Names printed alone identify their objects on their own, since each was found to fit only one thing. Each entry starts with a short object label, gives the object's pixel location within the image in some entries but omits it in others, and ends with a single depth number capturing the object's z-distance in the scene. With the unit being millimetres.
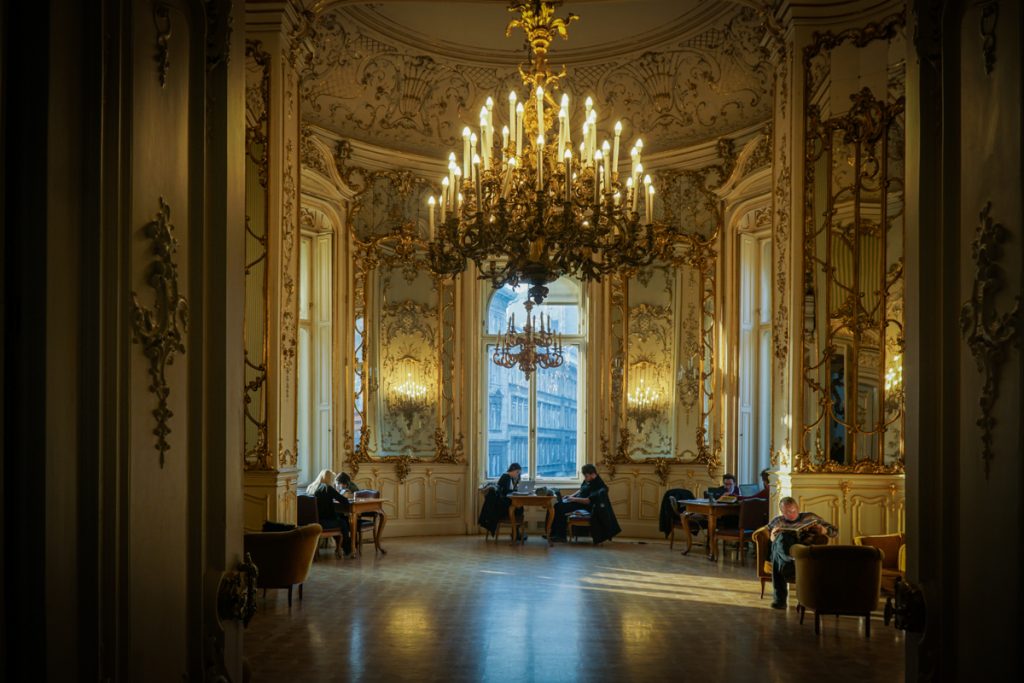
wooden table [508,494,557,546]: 12477
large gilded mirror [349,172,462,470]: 13469
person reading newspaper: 7695
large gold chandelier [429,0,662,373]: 7246
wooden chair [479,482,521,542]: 12825
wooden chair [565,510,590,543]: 12633
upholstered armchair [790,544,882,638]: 7074
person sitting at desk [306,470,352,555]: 11078
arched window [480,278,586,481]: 14398
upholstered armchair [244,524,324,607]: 7723
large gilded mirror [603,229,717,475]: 13453
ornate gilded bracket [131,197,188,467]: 3236
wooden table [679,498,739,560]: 11266
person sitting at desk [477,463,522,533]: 12938
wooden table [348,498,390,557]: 11219
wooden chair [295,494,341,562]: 10391
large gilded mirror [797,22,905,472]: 8008
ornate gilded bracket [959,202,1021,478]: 3176
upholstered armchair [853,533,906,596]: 7734
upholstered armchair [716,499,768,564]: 10906
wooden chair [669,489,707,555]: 11969
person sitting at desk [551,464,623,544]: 12641
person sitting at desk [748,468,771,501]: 11246
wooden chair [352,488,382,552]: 11625
